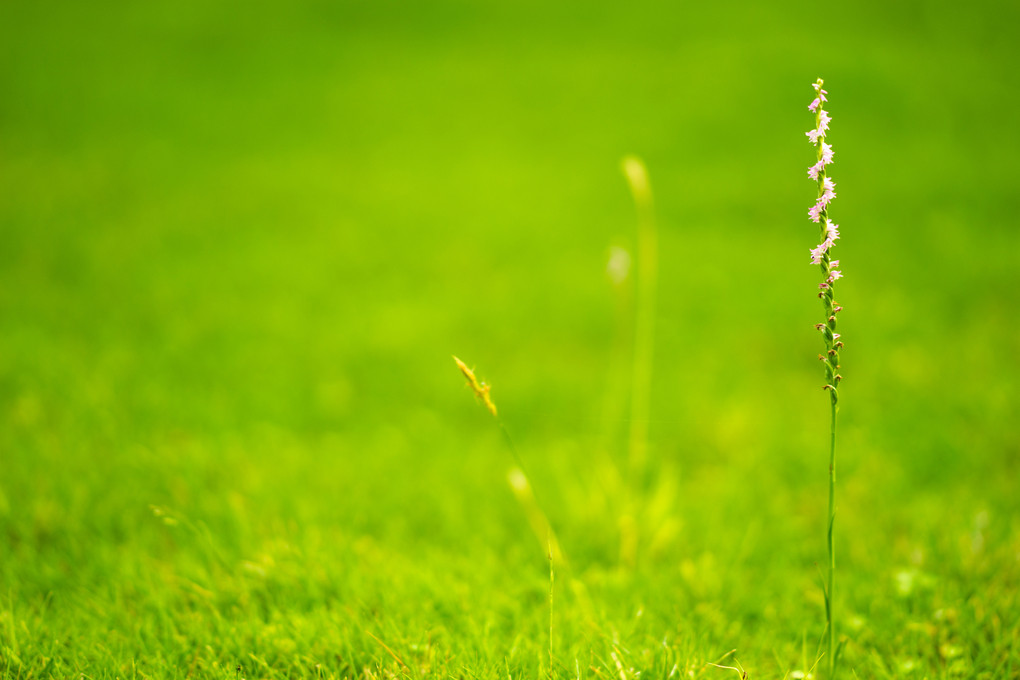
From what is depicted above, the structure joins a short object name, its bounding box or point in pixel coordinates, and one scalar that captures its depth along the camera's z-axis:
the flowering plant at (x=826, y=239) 2.91
